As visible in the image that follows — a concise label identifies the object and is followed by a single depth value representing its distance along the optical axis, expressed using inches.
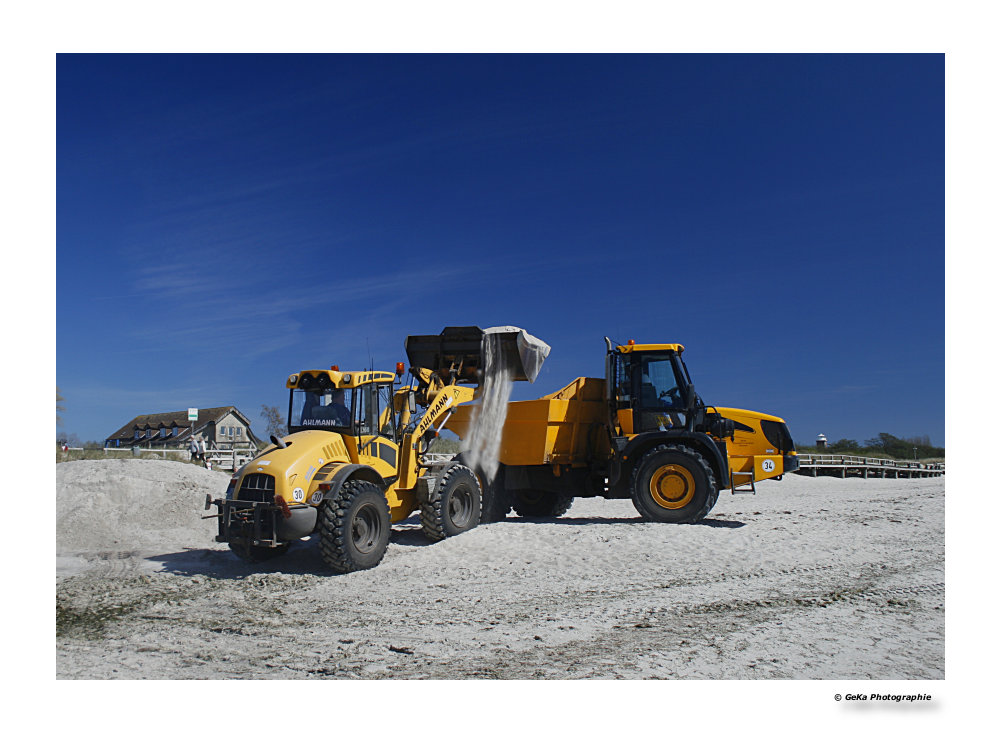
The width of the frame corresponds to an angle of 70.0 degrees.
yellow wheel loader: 345.1
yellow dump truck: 495.2
